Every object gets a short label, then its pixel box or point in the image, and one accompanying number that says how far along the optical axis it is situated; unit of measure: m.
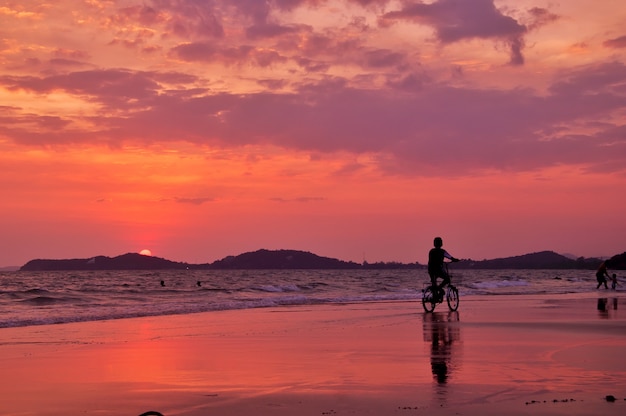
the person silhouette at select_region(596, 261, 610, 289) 52.38
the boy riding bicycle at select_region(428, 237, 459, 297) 26.89
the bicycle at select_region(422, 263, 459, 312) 26.98
